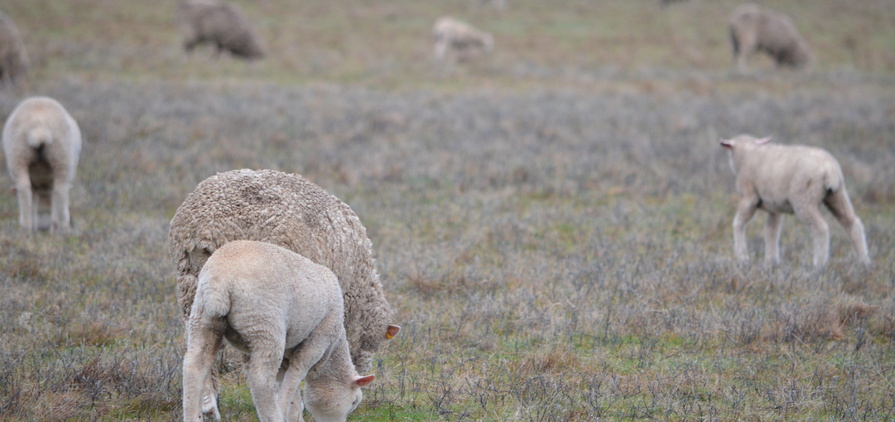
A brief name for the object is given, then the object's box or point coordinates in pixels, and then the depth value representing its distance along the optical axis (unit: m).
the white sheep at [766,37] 49.16
